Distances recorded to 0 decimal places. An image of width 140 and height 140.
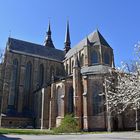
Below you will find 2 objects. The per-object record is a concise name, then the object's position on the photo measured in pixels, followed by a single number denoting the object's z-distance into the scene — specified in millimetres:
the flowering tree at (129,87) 12042
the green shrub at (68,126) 18862
